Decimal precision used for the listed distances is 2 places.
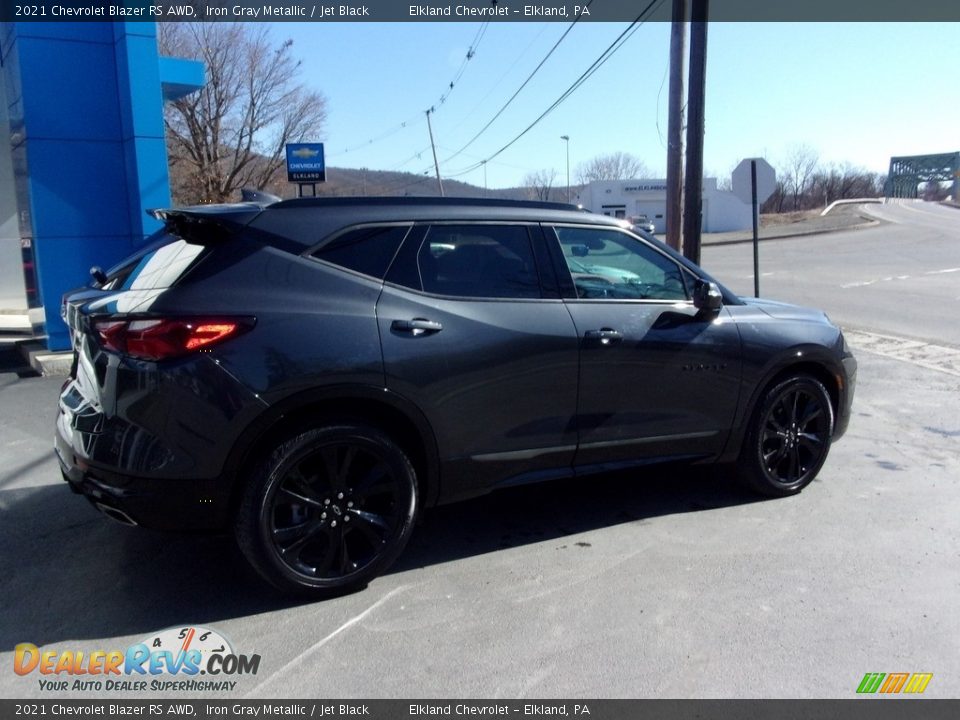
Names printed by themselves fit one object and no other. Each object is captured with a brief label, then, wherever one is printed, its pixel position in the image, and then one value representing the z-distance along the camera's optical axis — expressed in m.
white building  65.62
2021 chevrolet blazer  3.39
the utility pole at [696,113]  10.35
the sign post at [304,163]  22.08
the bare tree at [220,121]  33.03
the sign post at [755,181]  11.73
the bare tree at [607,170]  106.81
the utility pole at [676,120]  11.62
